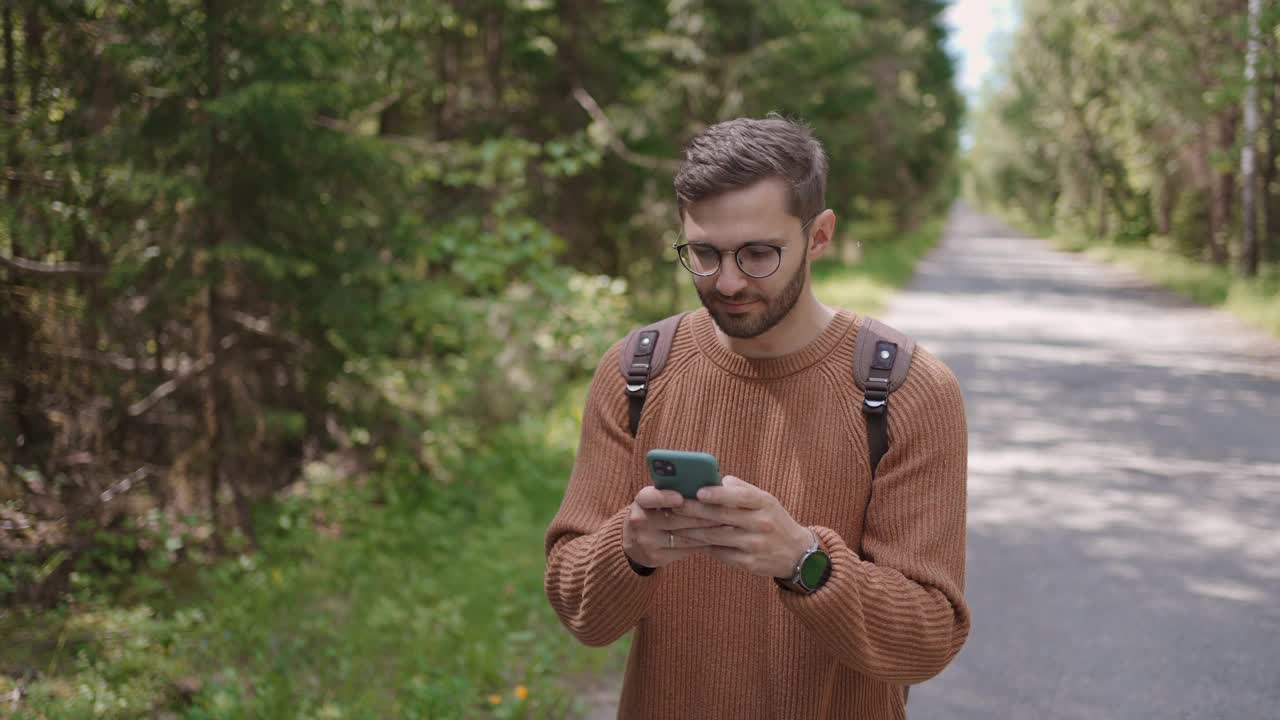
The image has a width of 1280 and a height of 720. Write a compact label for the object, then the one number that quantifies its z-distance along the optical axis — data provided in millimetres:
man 2045
